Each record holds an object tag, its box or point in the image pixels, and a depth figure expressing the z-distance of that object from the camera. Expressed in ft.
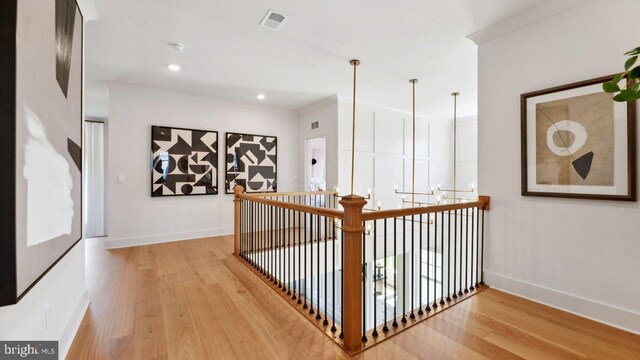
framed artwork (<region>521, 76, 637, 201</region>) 6.71
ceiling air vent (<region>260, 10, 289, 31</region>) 8.39
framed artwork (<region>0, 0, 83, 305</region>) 3.13
